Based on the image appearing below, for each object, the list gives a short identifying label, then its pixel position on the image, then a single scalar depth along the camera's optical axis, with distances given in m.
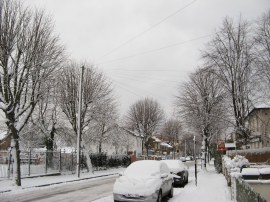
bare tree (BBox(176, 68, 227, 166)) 30.87
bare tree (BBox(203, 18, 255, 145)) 23.69
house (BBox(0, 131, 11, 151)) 51.07
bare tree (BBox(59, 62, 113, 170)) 24.98
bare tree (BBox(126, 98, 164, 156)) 49.92
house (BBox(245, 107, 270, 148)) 30.50
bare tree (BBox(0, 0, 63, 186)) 14.68
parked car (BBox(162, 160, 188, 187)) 15.62
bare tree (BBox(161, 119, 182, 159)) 71.11
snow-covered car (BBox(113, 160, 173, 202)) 9.44
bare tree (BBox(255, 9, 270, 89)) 19.97
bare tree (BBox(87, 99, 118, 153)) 26.54
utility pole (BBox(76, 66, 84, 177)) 21.07
